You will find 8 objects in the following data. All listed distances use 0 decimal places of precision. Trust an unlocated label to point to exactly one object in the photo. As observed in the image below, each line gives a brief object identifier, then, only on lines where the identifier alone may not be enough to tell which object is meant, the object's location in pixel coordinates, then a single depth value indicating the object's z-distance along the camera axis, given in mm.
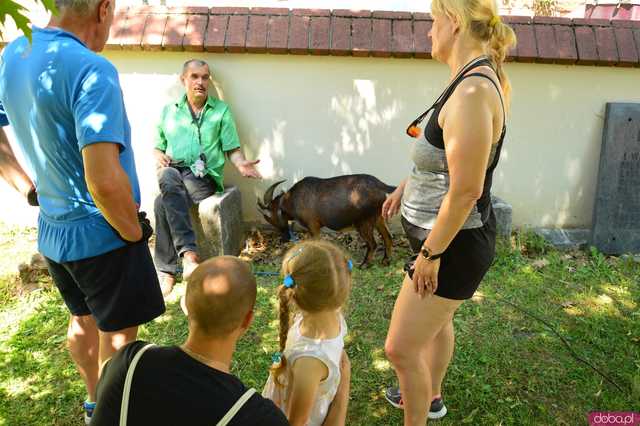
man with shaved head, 1337
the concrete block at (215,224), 4539
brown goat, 4637
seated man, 4391
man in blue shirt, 1864
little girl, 1802
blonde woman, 1773
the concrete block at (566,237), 5027
